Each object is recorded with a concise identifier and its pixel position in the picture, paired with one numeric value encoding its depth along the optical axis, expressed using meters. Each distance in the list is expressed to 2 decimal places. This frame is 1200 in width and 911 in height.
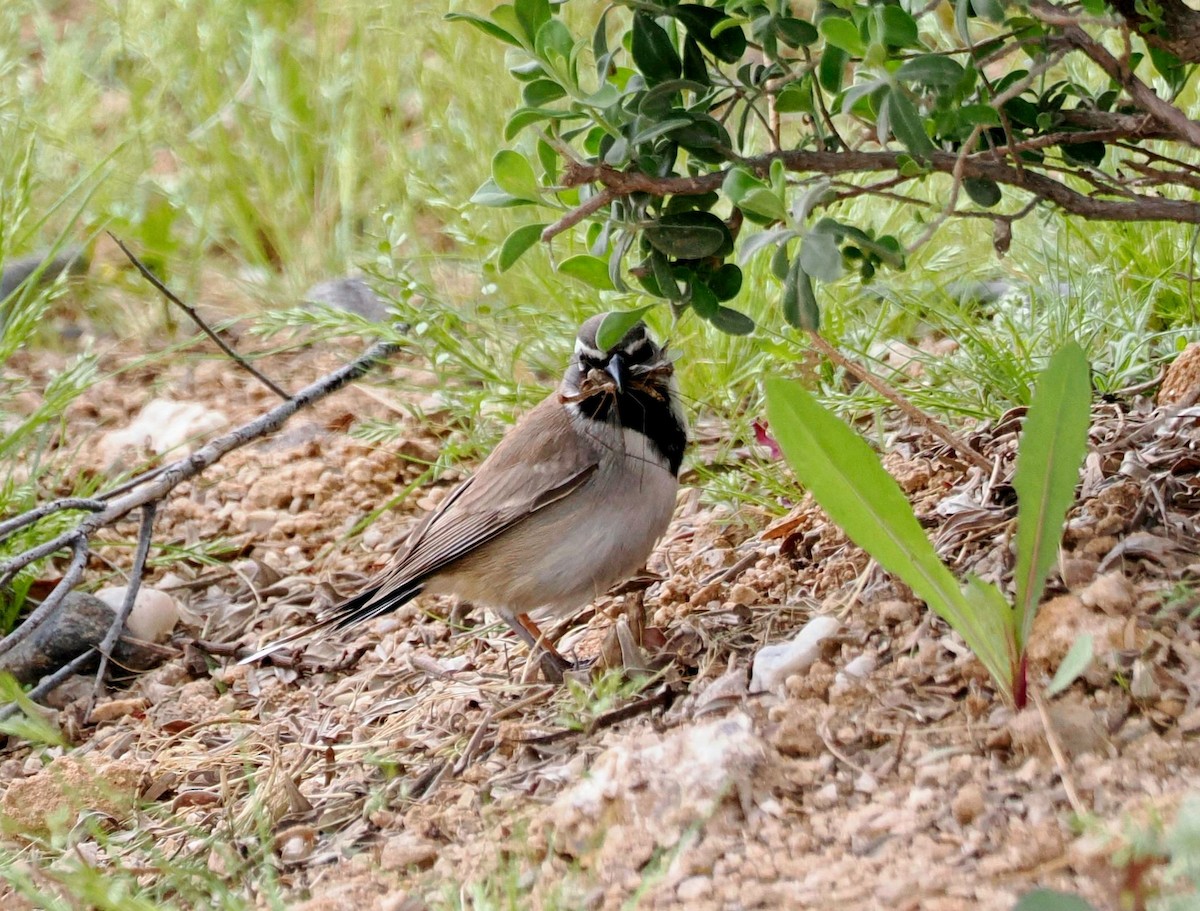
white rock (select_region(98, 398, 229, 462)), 11.70
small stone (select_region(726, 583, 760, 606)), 7.44
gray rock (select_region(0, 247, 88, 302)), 13.59
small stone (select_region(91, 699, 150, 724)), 8.44
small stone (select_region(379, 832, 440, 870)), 5.55
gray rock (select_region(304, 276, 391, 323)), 12.64
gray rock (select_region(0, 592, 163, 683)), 8.78
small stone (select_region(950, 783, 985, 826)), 4.63
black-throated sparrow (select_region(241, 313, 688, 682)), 8.04
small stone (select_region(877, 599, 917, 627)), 6.19
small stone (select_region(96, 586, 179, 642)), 9.20
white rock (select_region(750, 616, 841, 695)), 6.07
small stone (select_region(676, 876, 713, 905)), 4.60
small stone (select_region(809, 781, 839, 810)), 5.02
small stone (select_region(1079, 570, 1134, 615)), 5.48
